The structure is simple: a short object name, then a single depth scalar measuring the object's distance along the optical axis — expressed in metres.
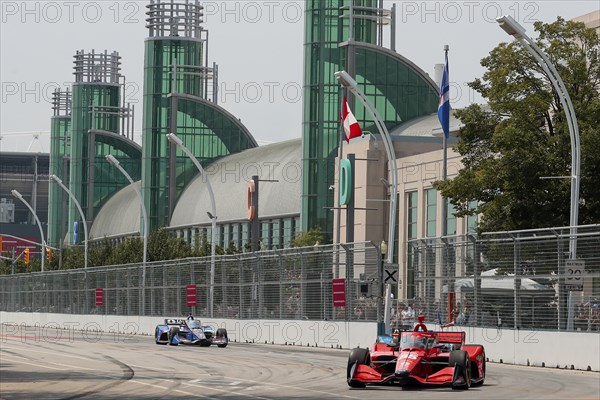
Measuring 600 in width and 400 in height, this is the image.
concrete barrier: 30.17
